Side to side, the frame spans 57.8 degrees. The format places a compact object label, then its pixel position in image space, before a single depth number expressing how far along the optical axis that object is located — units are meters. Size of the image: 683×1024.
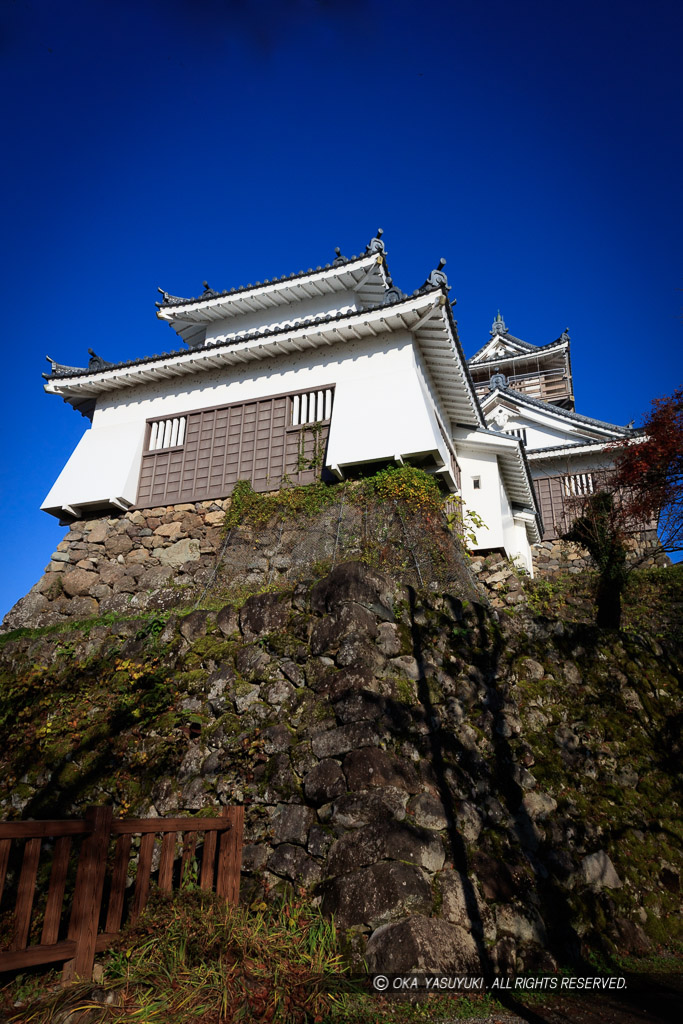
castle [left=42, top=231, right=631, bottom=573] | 12.60
